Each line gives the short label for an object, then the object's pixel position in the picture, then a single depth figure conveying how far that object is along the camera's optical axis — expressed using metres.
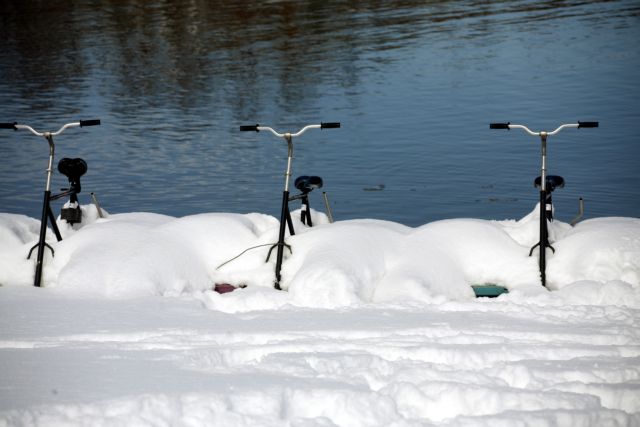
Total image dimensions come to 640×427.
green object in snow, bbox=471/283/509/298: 15.75
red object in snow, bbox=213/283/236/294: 16.17
